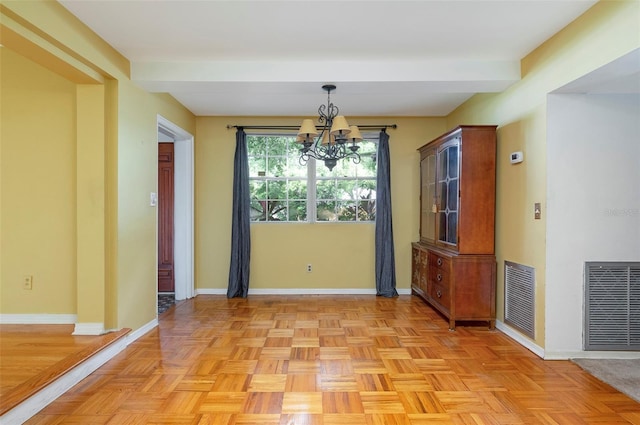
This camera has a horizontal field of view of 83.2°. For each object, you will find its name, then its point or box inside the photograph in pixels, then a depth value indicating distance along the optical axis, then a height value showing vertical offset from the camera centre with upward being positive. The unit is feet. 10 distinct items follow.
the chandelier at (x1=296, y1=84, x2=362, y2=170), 9.99 +2.17
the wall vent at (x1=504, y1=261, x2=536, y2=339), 10.01 -2.54
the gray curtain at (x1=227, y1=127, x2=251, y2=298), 16.19 -0.76
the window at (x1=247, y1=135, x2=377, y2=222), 16.97 +1.21
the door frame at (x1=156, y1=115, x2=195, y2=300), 15.93 -0.26
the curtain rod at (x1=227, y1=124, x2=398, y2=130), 16.48 +3.84
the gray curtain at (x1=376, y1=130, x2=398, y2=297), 16.29 -0.96
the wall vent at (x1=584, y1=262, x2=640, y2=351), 9.22 -2.42
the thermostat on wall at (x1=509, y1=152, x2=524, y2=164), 10.47 +1.59
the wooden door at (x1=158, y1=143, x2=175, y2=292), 16.29 -0.37
